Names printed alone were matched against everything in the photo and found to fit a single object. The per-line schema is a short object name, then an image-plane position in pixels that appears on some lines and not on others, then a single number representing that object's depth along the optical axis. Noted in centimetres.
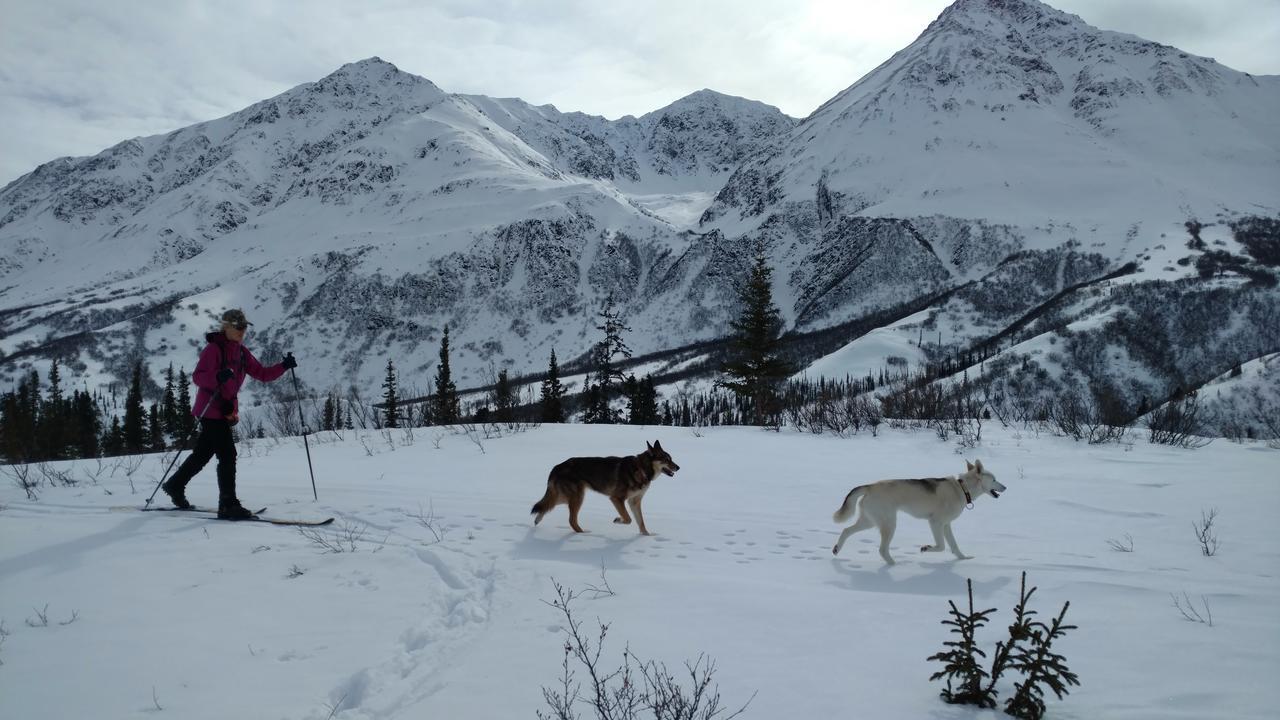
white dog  623
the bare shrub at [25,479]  881
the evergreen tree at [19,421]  4394
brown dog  735
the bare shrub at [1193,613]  427
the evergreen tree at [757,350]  3269
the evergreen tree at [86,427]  5938
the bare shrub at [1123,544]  644
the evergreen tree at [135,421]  6291
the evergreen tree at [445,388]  4100
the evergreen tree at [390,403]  3762
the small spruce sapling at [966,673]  325
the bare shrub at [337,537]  607
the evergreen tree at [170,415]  6969
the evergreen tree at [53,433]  5266
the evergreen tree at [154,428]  6316
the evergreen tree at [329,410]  2389
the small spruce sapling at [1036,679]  308
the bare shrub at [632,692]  290
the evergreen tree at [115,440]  5747
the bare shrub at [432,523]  681
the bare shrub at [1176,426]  1211
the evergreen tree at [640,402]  4525
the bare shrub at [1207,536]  614
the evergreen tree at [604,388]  4465
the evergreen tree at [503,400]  2307
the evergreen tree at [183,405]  6448
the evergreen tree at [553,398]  4266
